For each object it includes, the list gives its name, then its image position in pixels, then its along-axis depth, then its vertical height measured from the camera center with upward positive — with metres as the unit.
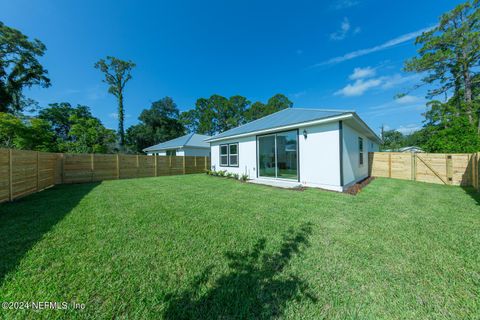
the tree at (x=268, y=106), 32.89 +10.39
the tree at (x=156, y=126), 28.62 +6.55
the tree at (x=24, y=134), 13.53 +2.76
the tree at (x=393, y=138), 43.27 +5.52
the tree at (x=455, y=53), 12.57 +8.01
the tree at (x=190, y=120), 33.93 +8.52
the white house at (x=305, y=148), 6.39 +0.56
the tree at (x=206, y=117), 33.59 +8.93
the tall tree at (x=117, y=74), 21.44 +11.57
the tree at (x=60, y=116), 23.36 +6.82
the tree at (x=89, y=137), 17.22 +3.06
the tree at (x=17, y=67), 16.83 +10.34
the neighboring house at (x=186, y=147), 17.12 +1.61
